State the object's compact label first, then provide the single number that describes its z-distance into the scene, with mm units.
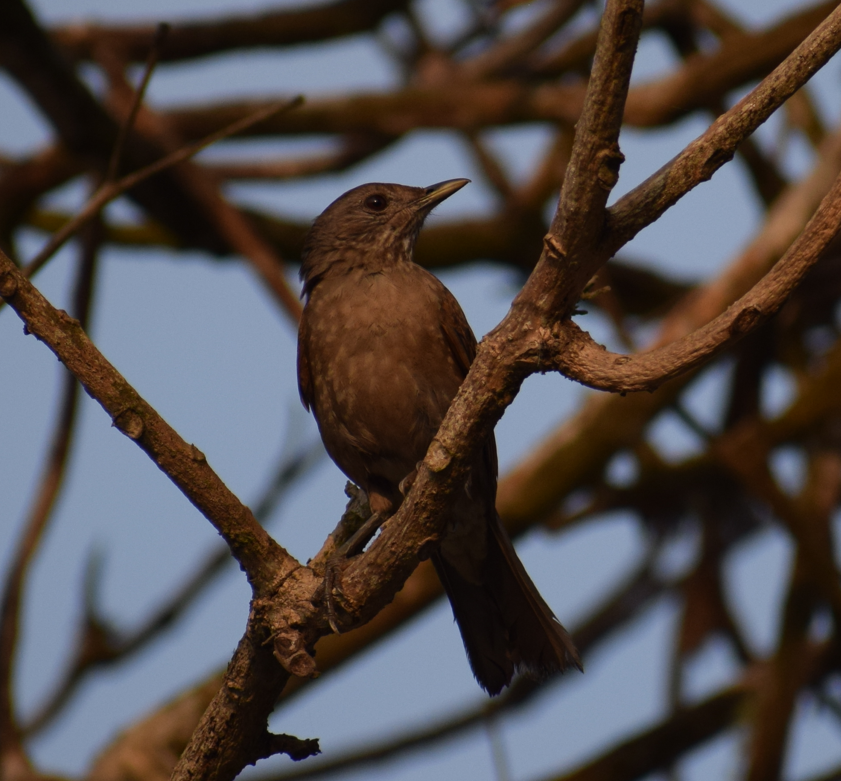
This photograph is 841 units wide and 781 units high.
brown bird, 9445
